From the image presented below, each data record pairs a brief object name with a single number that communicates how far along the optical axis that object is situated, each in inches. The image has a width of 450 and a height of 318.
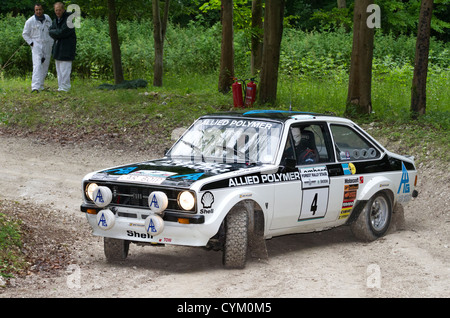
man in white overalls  778.2
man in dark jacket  766.5
